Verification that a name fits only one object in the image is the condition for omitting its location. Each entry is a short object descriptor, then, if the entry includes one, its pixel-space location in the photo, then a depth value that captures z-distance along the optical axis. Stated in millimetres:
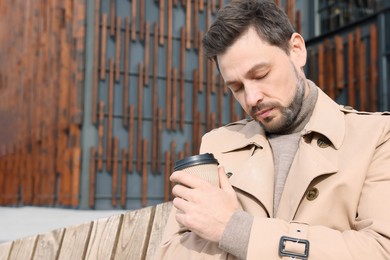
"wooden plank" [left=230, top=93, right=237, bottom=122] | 12109
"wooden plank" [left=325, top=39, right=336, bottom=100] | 10227
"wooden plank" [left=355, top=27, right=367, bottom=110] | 9516
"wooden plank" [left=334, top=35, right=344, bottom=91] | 10055
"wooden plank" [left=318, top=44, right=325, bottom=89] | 10484
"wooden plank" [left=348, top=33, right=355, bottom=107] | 9812
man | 1409
